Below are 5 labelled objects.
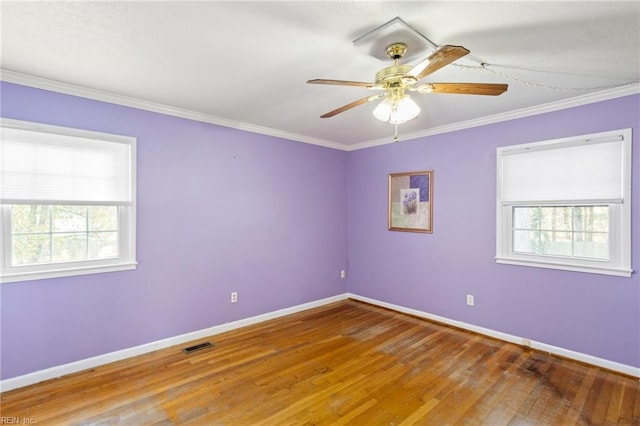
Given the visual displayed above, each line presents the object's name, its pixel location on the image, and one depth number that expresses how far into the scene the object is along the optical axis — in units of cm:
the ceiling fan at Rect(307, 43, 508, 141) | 185
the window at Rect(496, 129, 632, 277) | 281
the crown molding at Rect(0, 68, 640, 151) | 260
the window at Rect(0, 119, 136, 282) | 253
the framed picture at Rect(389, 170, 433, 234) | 418
